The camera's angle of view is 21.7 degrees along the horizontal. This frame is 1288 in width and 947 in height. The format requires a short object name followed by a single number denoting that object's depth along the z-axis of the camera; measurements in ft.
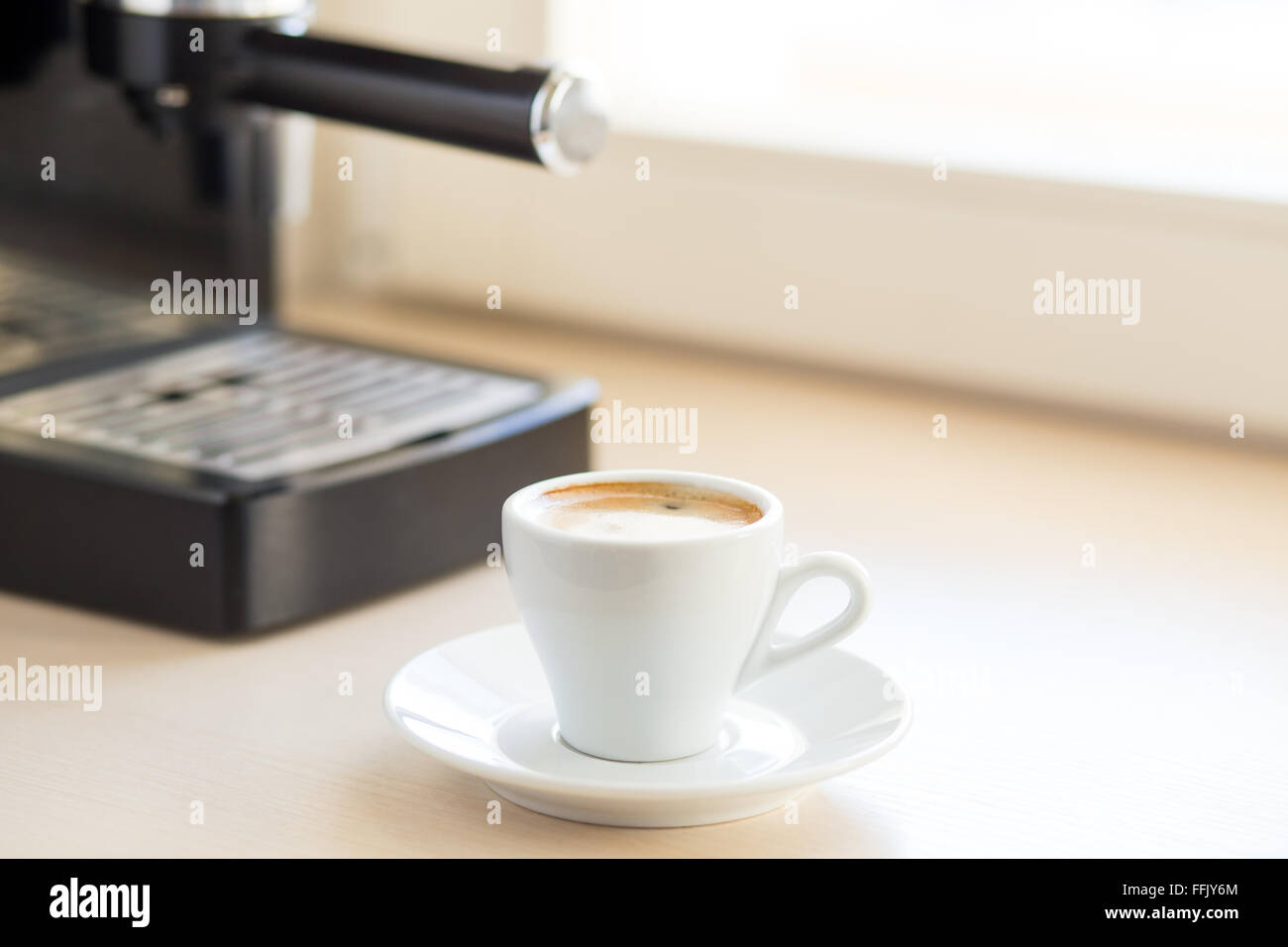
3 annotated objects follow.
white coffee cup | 2.57
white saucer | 2.54
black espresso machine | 2.92
